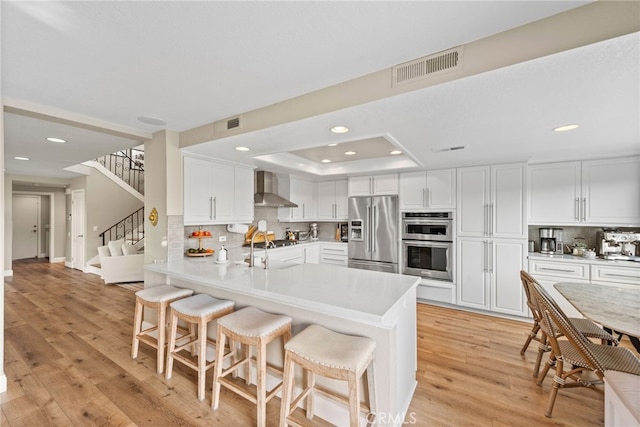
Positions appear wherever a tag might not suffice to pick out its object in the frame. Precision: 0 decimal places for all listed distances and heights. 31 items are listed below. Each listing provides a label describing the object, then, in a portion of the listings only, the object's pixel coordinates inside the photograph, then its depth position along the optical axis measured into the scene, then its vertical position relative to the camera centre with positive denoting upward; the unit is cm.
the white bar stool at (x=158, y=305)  228 -84
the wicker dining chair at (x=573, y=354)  168 -97
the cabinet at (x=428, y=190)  400 +38
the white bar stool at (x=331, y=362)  136 -82
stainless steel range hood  433 +33
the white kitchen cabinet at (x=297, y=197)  491 +33
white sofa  515 -101
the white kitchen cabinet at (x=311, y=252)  505 -80
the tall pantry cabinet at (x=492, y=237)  353 -35
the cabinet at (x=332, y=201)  533 +26
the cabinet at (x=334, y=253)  514 -82
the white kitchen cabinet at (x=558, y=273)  322 -78
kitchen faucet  255 -49
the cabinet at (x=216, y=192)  321 +29
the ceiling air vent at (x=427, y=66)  144 +86
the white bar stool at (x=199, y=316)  197 -83
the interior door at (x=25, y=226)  797 -41
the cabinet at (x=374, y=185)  448 +50
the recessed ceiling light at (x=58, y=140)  326 +94
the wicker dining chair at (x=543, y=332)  210 -98
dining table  160 -68
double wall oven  402 -51
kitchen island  159 -59
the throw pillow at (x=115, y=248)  536 -73
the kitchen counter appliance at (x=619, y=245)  321 -41
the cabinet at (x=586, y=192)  318 +27
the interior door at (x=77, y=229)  649 -41
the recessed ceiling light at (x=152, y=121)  257 +95
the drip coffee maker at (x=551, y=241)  373 -40
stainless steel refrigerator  443 -35
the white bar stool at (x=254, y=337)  166 -85
